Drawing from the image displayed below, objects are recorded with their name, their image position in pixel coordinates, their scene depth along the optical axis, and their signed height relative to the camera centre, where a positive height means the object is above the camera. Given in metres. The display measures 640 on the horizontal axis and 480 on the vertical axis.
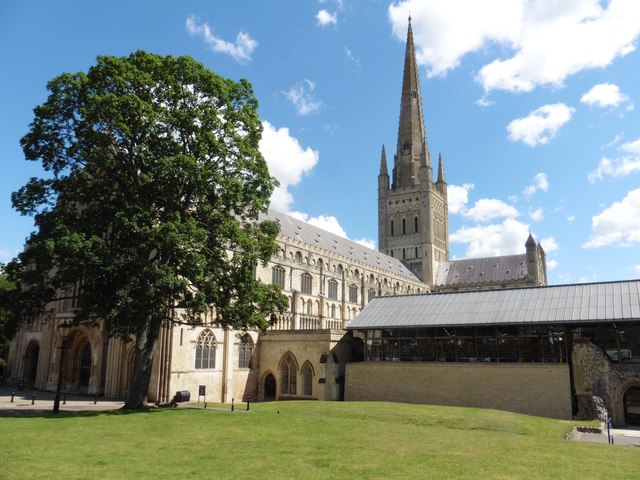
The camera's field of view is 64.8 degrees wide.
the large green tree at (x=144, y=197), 23.89 +6.75
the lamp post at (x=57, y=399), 24.98 -3.57
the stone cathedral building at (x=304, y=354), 34.16 -1.78
